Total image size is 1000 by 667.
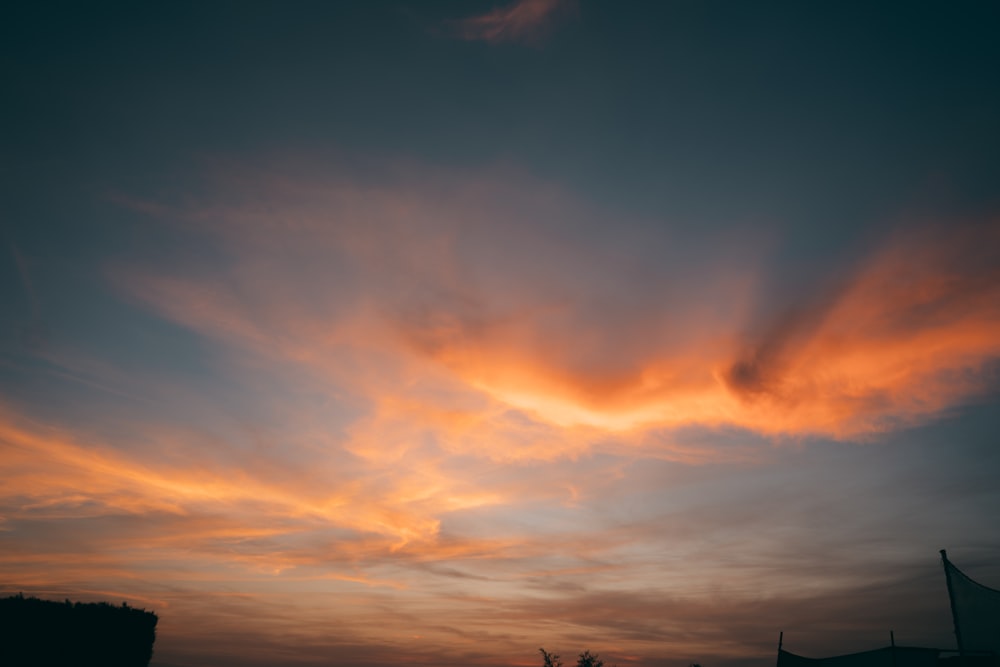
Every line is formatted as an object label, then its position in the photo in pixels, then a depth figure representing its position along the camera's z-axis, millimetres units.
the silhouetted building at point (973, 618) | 22594
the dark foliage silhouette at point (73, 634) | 23250
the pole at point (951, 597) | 22959
